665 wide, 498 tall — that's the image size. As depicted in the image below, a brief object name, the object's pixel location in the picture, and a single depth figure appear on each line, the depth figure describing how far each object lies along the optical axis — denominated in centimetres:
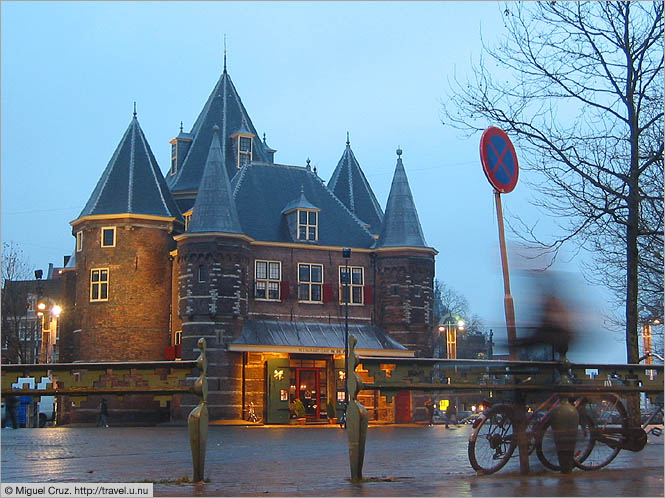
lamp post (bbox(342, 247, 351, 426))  4284
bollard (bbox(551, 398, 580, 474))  955
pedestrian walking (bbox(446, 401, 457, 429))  3684
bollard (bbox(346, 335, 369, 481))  931
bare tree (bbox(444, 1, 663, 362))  1577
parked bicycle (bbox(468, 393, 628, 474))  969
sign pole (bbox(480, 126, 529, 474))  977
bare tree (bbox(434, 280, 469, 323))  9131
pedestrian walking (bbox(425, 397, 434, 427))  4097
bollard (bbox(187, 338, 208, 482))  934
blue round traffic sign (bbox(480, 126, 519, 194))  1108
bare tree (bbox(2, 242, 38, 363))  5244
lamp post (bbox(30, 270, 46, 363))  4191
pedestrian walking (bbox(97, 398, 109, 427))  4391
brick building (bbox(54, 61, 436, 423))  4434
